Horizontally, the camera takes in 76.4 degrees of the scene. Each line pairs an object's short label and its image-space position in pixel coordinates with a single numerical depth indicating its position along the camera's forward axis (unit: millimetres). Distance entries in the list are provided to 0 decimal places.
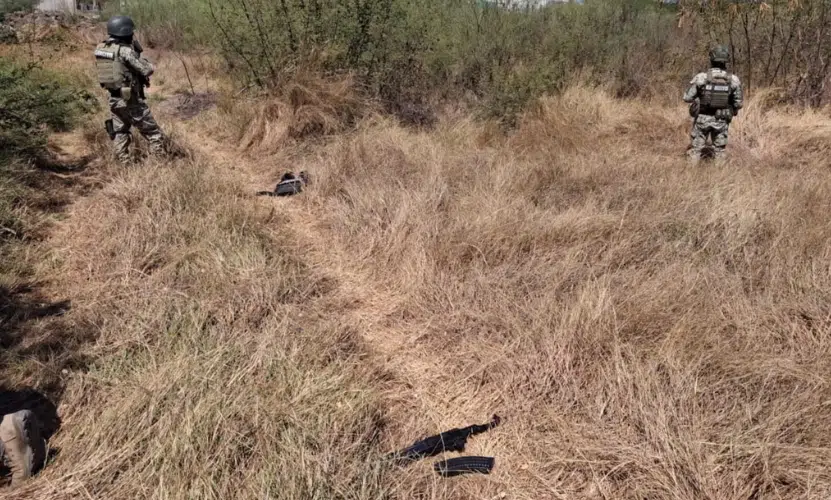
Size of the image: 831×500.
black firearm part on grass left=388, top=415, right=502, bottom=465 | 2193
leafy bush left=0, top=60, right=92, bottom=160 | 5301
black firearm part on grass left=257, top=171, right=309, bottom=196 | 5098
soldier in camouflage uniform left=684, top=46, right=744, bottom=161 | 5469
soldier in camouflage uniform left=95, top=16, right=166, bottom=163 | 5027
